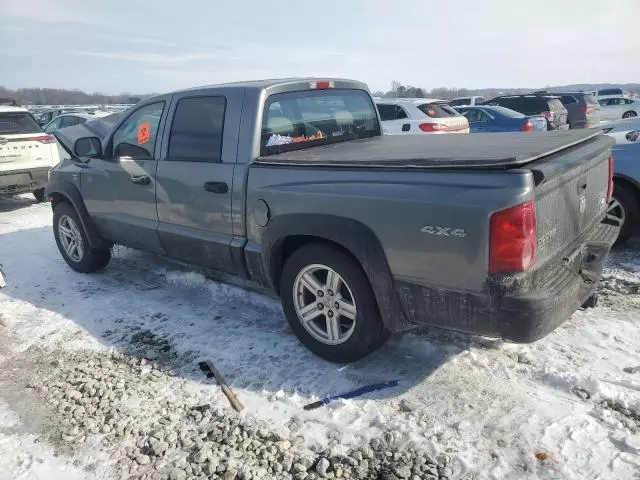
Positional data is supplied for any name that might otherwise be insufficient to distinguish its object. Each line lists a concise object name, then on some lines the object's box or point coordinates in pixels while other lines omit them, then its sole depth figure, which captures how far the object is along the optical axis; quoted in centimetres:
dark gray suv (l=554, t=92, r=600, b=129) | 1838
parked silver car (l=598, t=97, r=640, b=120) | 2693
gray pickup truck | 264
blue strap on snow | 310
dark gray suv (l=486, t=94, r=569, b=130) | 1556
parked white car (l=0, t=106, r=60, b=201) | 904
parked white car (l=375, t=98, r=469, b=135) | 1083
